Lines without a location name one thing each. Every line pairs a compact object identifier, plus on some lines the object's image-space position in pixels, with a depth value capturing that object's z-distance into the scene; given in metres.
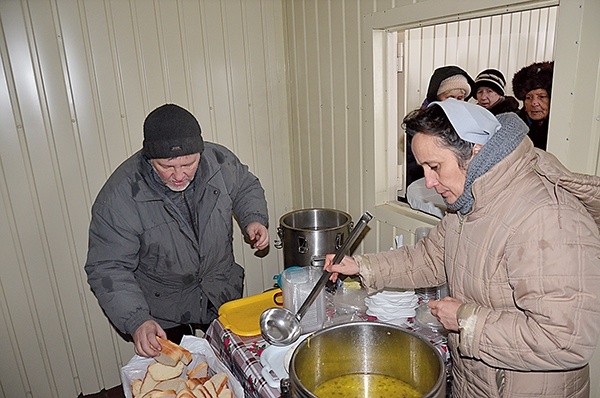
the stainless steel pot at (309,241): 2.20
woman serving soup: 0.91
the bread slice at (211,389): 1.26
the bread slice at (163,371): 1.36
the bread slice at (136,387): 1.34
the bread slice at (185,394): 1.27
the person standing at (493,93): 2.37
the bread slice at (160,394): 1.29
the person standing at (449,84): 2.08
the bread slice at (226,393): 1.25
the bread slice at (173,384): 1.33
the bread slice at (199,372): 1.40
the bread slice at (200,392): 1.25
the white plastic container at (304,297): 1.49
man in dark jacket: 1.66
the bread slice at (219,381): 1.28
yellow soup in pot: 1.23
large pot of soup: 1.21
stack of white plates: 1.54
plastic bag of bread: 1.34
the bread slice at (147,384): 1.33
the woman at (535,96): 2.06
